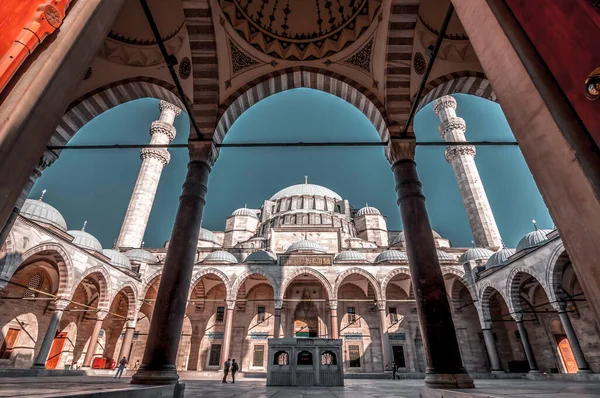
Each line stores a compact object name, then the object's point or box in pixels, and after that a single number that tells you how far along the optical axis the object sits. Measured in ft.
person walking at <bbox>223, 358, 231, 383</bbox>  35.47
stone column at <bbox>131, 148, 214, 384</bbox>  12.92
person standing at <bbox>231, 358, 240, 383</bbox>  36.15
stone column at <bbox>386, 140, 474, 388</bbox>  12.94
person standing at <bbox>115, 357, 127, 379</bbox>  37.92
